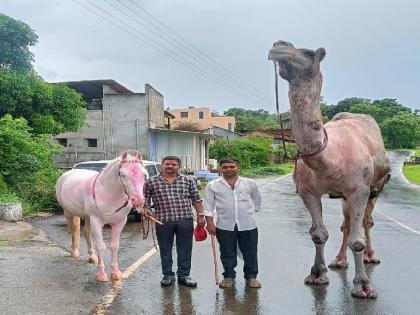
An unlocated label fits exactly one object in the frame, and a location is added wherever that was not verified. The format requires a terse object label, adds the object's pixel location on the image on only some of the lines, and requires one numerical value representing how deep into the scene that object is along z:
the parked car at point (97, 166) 13.78
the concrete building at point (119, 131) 30.11
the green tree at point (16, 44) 24.42
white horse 6.57
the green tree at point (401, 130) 83.69
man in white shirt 6.57
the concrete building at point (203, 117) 81.12
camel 5.55
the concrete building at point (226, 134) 64.84
